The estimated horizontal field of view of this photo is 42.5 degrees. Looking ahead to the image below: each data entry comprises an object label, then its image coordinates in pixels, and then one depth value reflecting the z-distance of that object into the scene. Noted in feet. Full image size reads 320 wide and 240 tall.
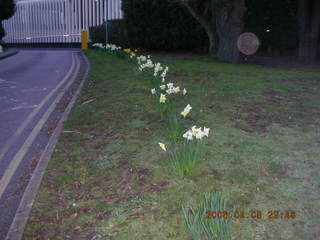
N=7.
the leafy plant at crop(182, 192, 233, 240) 9.00
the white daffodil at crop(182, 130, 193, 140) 12.40
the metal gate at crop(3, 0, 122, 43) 110.32
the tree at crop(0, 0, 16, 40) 86.18
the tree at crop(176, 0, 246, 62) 47.44
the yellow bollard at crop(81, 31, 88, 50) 85.24
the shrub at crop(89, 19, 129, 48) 72.74
